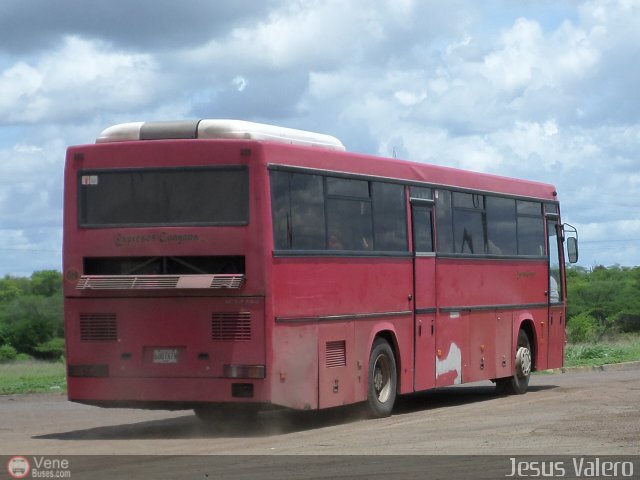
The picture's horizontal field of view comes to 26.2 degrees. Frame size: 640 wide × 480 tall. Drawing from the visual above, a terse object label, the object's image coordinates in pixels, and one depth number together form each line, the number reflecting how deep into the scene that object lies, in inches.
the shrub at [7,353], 2958.4
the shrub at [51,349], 3117.6
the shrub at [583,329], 2240.8
